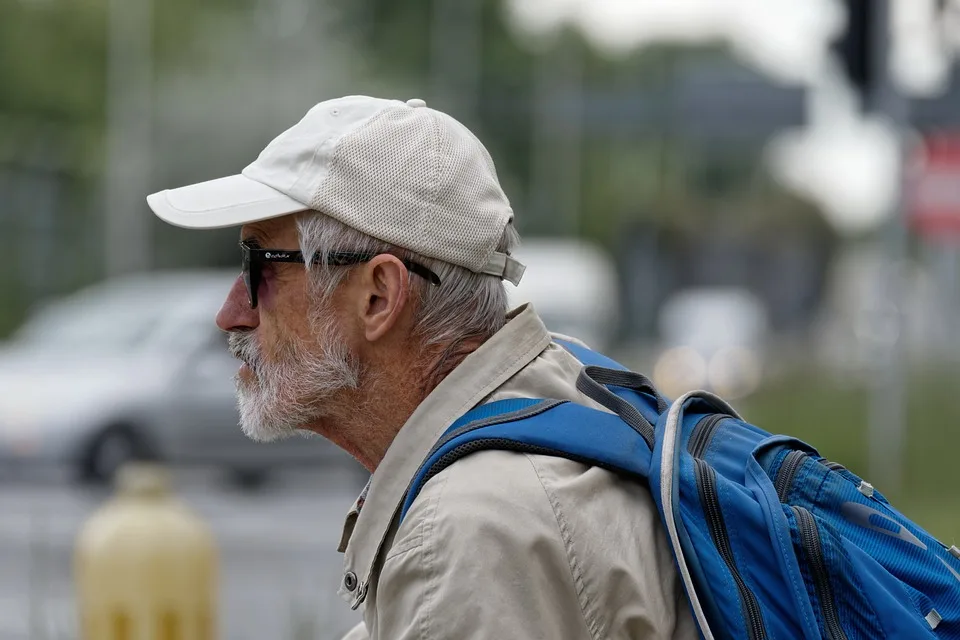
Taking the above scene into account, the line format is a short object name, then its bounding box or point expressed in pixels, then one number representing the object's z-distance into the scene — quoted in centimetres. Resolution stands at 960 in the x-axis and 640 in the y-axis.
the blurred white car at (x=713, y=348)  2408
